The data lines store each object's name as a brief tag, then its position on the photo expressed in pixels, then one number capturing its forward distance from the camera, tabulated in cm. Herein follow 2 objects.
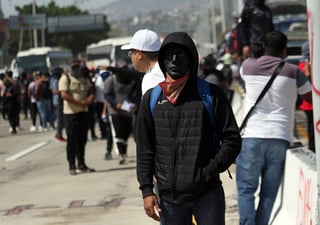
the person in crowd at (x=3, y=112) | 2851
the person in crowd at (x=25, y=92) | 3552
